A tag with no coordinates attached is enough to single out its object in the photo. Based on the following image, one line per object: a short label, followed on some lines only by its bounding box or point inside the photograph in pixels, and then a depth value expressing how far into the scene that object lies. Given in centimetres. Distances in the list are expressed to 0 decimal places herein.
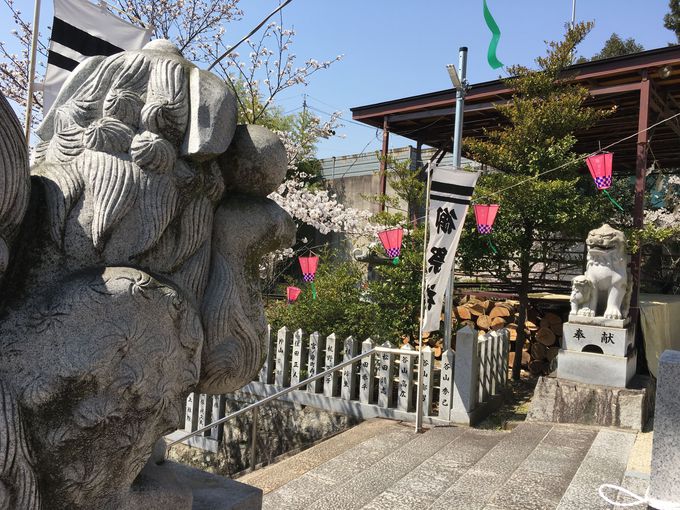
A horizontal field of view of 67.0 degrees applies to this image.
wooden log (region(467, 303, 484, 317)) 919
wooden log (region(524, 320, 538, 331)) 882
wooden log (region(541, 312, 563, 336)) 849
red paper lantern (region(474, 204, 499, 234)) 653
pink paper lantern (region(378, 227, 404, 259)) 714
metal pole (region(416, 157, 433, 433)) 507
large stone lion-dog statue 142
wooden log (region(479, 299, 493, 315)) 919
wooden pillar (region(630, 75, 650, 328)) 706
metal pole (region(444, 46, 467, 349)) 591
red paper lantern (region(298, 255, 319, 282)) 748
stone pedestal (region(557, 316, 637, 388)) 564
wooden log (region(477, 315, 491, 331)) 906
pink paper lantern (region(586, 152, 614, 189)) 672
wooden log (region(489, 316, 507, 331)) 889
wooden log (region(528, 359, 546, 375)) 841
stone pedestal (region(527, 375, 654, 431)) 526
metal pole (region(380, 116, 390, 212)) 1003
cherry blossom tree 784
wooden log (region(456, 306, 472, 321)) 920
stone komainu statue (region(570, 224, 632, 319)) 596
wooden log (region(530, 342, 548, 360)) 844
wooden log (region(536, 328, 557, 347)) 842
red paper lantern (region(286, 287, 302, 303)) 747
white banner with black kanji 538
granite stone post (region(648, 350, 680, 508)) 270
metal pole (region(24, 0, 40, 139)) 325
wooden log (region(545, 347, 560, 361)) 834
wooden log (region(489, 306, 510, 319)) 896
